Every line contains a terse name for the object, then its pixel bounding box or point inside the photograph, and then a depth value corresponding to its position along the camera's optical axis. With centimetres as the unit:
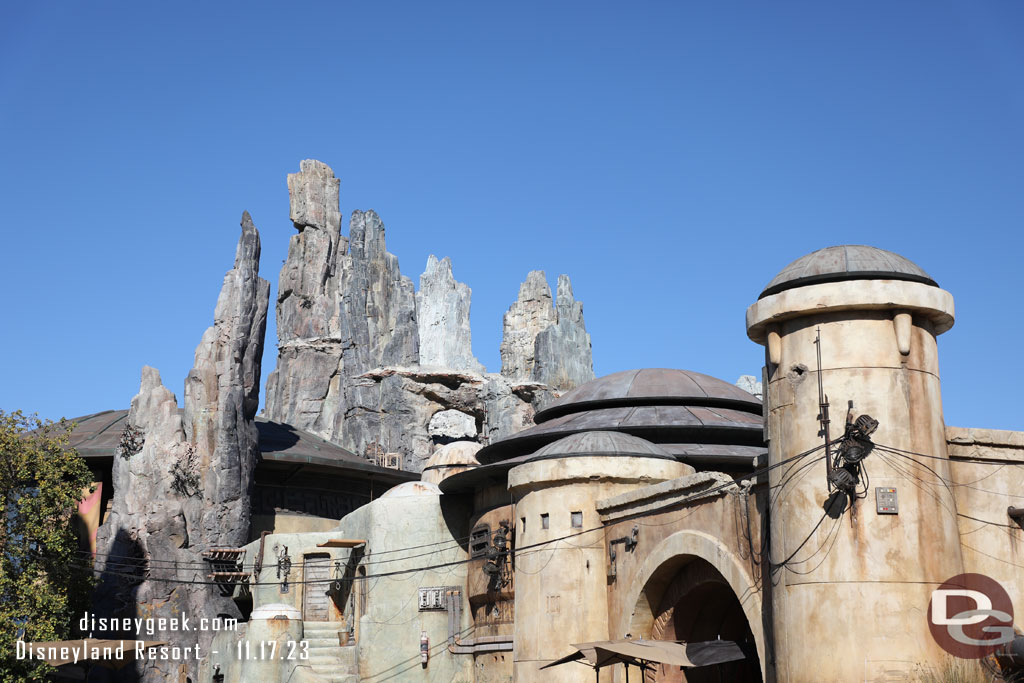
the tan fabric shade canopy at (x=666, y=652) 1861
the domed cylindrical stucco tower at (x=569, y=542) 2369
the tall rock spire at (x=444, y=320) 9181
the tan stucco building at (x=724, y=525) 1576
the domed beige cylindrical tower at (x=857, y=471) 1547
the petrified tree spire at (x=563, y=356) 8188
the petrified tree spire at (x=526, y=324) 9106
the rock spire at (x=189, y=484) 3959
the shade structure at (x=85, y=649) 2842
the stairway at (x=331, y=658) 3328
